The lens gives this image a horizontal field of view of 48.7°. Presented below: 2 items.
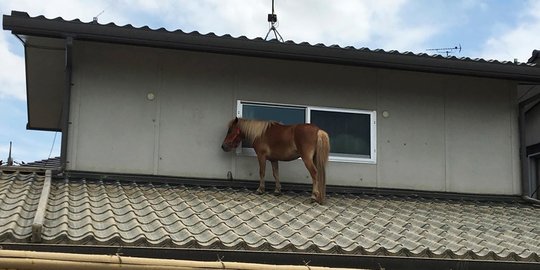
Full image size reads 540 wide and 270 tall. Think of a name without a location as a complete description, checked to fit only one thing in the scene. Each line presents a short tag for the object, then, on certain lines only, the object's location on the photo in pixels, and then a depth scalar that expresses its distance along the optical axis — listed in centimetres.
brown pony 716
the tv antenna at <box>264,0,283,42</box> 968
